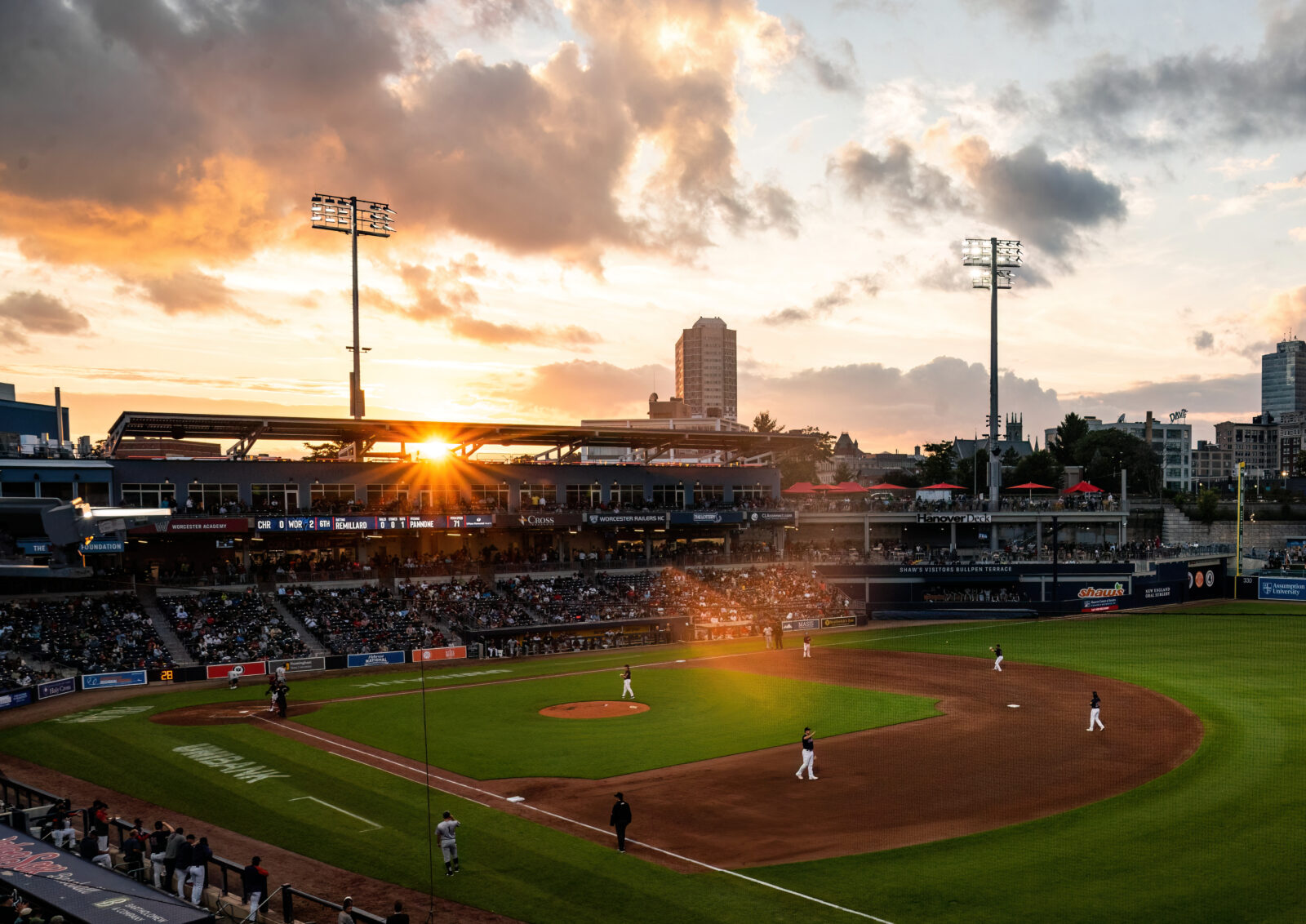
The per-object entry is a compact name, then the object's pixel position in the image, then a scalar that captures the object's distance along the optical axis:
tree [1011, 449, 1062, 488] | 112.38
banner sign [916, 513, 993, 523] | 78.44
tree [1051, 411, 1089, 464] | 124.12
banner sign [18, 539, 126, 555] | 44.34
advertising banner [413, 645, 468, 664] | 47.73
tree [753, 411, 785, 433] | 135.25
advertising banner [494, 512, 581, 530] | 60.81
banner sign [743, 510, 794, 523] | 71.50
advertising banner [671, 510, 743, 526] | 68.31
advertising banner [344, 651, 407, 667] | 46.31
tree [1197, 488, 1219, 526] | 90.44
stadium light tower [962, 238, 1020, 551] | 73.75
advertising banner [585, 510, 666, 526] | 64.81
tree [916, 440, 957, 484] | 122.69
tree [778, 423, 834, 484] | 120.88
